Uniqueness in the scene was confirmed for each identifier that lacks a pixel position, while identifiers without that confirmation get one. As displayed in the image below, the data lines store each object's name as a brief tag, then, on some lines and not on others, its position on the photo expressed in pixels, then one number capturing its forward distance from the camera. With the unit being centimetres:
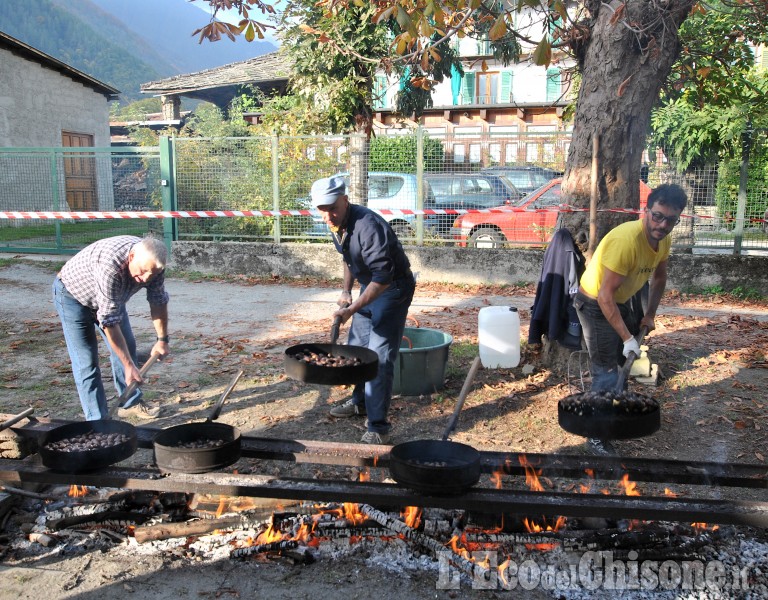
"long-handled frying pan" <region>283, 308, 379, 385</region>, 441
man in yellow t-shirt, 454
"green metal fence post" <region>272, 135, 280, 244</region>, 1270
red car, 1180
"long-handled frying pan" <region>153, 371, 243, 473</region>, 384
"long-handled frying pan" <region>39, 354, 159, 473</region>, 382
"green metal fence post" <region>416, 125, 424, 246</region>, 1207
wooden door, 1503
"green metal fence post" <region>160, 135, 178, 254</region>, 1328
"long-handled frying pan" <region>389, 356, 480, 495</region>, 361
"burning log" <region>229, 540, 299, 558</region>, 379
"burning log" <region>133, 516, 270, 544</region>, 394
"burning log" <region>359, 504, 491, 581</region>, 365
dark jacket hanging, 649
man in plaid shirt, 450
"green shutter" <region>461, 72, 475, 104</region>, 3588
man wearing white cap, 484
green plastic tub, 627
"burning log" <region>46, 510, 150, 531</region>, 403
